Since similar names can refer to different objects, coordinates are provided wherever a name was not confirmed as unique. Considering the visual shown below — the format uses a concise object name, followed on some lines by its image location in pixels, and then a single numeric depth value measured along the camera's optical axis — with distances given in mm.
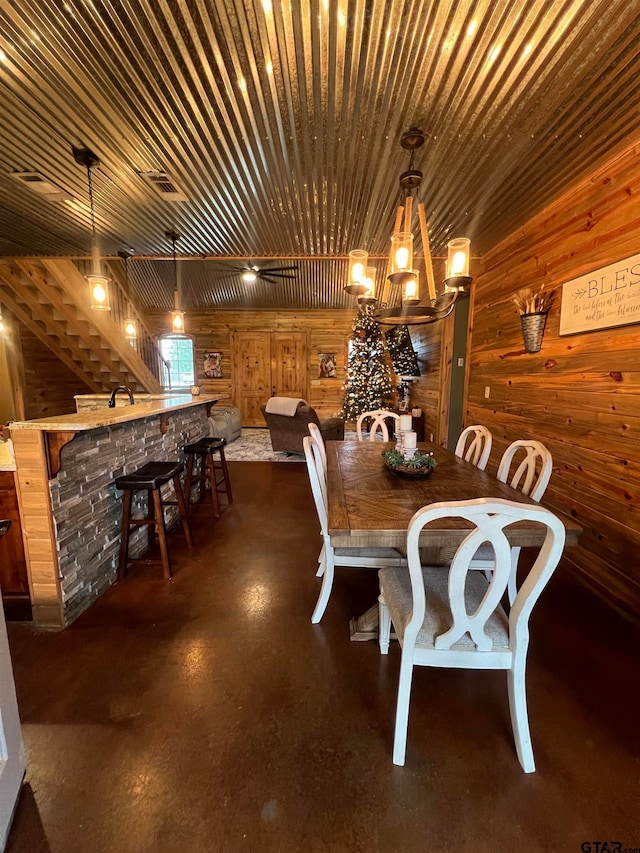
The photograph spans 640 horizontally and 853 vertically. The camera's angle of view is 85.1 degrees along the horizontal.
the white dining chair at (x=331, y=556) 1720
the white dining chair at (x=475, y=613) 1015
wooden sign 1950
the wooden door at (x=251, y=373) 8258
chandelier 2000
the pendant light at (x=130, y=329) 5086
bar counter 1736
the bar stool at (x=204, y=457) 3201
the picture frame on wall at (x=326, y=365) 8273
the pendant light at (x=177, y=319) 4004
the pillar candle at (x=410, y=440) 2064
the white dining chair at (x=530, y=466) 1739
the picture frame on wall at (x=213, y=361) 8328
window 8414
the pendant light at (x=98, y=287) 2865
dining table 1293
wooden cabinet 1782
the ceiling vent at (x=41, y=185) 2494
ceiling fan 5481
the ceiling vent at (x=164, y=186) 2516
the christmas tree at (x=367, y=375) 6336
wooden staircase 4434
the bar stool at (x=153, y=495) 2156
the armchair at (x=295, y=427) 5137
